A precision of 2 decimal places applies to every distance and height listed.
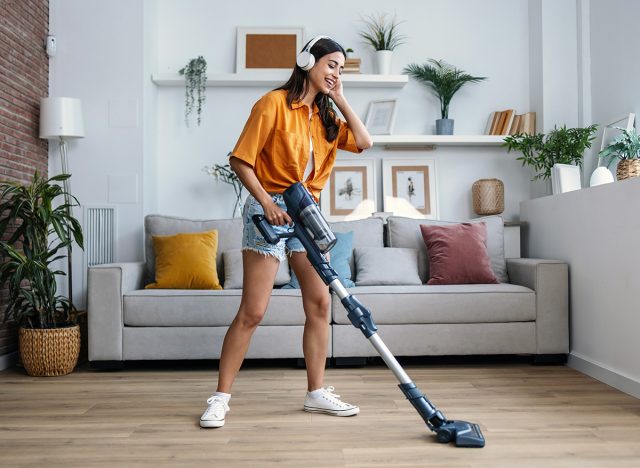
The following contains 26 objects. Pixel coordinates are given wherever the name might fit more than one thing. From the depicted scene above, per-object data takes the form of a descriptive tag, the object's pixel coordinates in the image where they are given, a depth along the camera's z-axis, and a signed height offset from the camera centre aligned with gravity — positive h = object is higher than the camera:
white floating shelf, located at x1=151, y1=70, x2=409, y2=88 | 4.39 +1.08
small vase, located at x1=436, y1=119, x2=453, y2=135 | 4.47 +0.77
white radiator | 4.18 +0.04
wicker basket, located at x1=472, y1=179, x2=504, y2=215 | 4.45 +0.29
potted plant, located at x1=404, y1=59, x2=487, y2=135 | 4.47 +1.10
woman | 2.28 +0.23
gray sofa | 3.42 -0.43
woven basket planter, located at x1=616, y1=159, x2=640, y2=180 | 3.36 +0.36
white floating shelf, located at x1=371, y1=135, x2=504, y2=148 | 4.40 +0.67
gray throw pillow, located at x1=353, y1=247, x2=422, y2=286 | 3.78 -0.16
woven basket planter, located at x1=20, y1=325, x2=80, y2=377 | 3.32 -0.56
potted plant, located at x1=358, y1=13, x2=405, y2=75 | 4.48 +1.43
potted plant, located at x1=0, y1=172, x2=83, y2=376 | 3.33 -0.19
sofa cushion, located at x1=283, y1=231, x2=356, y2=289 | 3.68 -0.12
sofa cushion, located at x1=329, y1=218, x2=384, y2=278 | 4.08 +0.06
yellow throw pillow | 3.66 -0.12
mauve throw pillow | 3.76 -0.10
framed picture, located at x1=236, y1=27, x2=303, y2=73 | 4.48 +1.32
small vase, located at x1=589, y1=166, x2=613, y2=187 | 3.47 +0.33
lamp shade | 3.91 +0.74
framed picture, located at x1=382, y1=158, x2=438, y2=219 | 4.52 +0.36
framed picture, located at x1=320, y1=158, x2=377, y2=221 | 4.49 +0.33
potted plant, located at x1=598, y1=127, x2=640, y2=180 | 3.37 +0.46
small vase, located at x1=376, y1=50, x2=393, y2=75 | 4.46 +1.21
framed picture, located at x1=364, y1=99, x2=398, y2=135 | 4.48 +0.85
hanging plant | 4.42 +1.06
